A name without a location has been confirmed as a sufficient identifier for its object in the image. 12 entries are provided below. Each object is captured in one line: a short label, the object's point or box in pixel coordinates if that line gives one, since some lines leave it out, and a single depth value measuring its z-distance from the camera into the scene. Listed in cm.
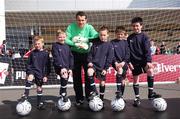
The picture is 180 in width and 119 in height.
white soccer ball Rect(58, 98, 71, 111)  407
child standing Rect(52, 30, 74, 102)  413
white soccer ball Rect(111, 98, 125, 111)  397
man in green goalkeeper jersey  417
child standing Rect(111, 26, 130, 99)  422
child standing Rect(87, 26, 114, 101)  415
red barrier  721
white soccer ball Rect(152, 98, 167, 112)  395
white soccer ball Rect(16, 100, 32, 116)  390
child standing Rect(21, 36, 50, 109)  430
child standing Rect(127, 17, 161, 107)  420
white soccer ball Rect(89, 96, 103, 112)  397
